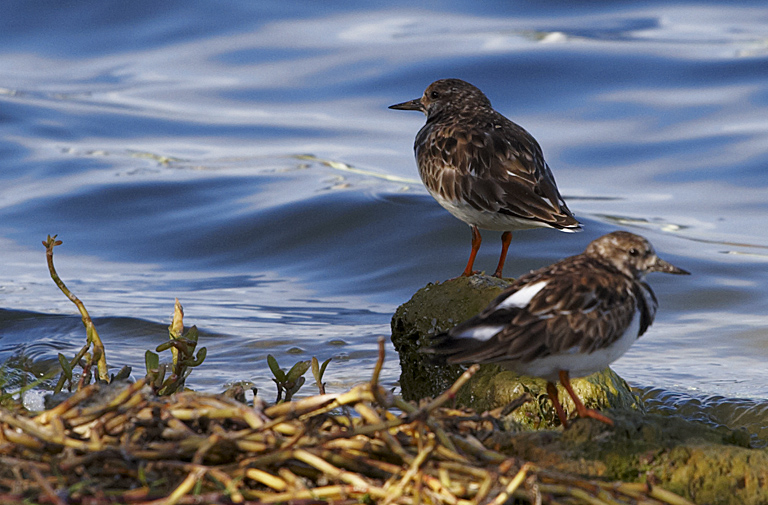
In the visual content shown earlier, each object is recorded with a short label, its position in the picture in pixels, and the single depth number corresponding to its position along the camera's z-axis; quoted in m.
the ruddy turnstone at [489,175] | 10.42
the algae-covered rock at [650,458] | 6.30
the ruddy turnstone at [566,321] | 6.50
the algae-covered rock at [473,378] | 8.94
